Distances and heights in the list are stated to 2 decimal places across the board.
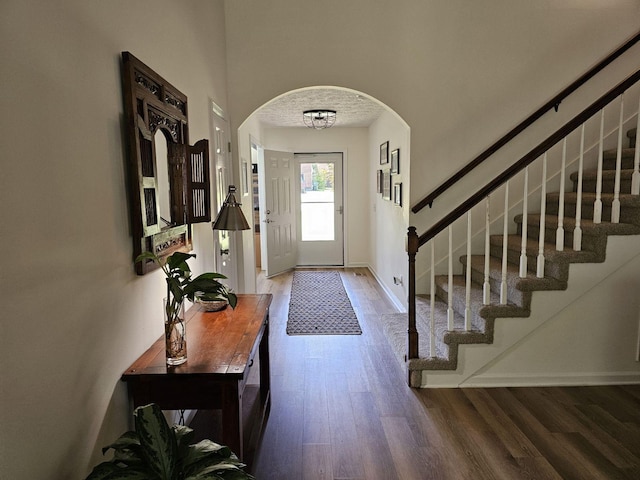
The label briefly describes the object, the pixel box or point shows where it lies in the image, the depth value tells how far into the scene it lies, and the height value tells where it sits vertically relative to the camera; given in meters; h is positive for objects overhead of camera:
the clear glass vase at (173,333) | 1.69 -0.52
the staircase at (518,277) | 2.87 -0.58
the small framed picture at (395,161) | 4.68 +0.35
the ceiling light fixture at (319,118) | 5.55 +1.01
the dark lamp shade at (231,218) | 2.47 -0.12
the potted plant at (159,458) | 1.17 -0.72
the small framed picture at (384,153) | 5.44 +0.51
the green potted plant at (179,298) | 1.67 -0.39
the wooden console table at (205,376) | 1.63 -0.65
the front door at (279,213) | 6.82 -0.28
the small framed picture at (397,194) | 4.48 -0.01
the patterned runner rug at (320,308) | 4.27 -1.28
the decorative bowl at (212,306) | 2.39 -0.59
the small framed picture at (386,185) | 5.28 +0.10
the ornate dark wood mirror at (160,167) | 1.75 +0.15
